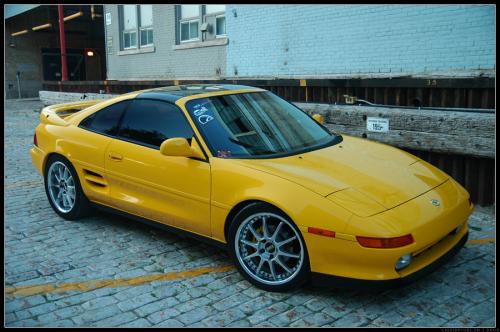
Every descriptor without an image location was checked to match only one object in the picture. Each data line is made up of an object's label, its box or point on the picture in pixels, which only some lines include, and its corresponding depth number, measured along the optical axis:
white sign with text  6.25
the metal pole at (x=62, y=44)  19.48
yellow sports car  3.28
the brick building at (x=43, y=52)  26.56
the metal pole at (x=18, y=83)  27.86
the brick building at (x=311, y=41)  7.65
